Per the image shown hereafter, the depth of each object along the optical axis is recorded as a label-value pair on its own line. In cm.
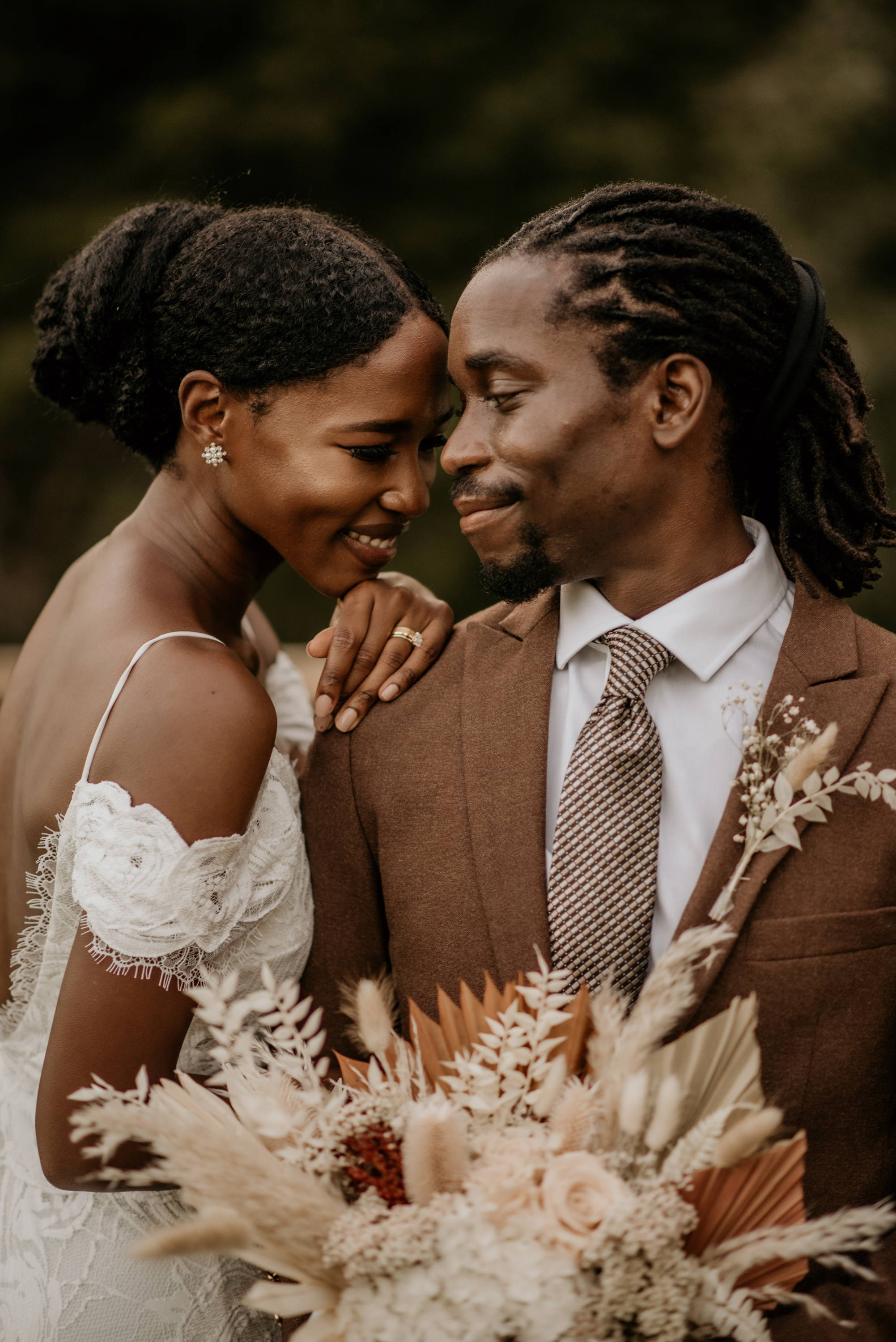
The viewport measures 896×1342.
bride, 163
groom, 158
